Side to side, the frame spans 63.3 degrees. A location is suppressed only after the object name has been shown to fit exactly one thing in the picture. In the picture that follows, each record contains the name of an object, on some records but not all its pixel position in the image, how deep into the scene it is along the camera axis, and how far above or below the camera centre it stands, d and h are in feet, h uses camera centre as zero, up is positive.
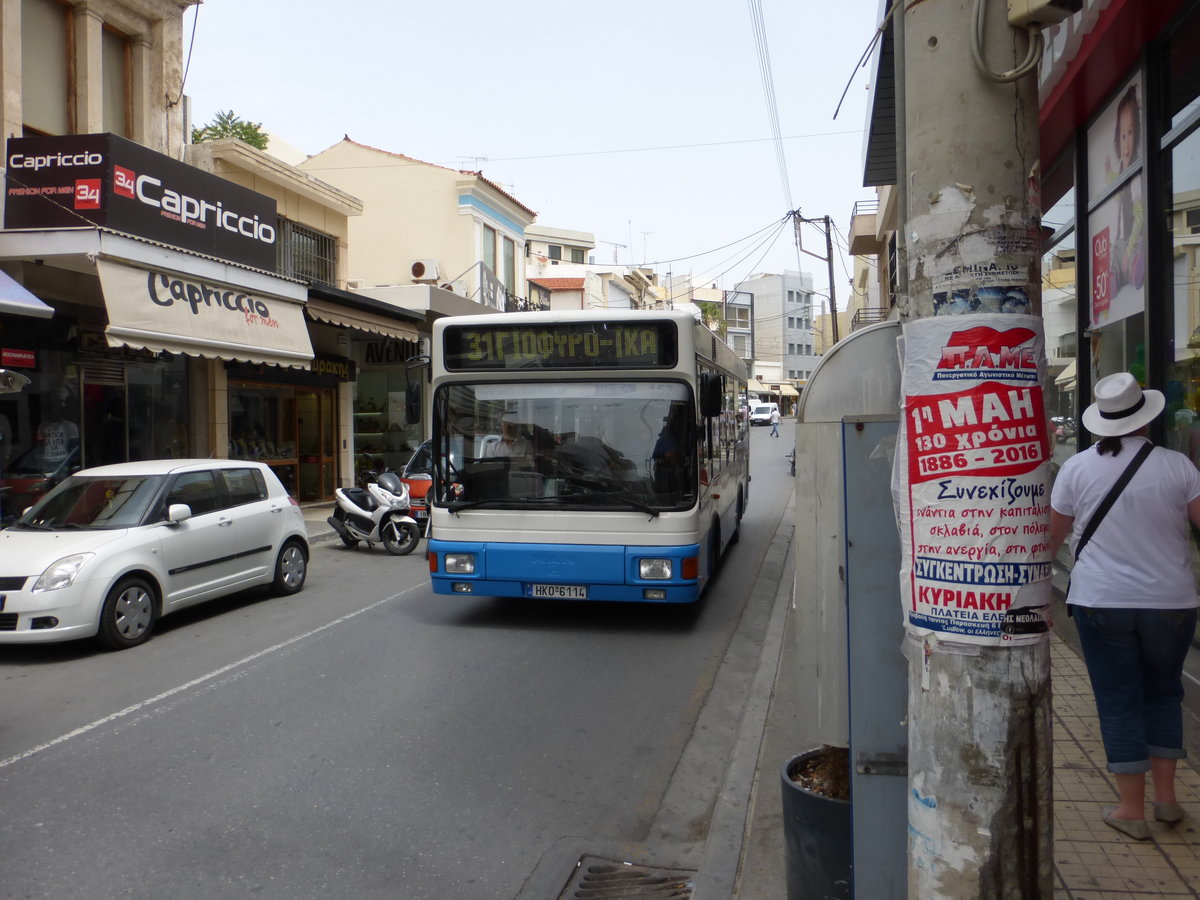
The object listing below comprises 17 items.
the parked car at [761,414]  228.22 +6.45
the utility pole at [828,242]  111.45 +23.44
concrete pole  7.70 -1.67
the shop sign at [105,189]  40.73 +11.45
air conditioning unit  79.92 +14.74
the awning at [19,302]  35.17 +5.52
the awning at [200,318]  40.47 +6.23
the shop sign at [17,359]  41.55 +4.11
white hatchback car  25.05 -2.81
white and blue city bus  26.86 -0.31
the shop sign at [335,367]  67.00 +5.73
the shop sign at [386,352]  76.48 +7.57
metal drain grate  13.17 -6.09
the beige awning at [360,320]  57.62 +8.10
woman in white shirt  12.77 -2.07
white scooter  45.98 -3.36
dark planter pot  10.53 -4.43
